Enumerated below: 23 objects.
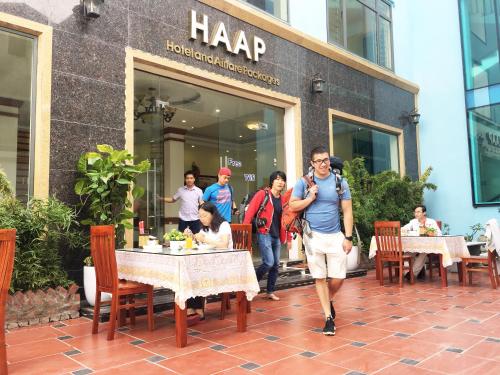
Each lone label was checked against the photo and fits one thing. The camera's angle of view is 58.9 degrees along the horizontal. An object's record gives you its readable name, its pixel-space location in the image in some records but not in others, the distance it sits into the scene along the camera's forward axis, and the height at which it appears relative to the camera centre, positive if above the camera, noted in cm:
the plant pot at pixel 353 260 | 795 -67
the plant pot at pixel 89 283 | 493 -62
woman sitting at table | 439 -7
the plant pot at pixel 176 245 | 404 -17
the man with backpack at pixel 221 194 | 628 +45
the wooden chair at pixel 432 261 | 748 -69
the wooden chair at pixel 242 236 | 518 -13
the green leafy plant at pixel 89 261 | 507 -38
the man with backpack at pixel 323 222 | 401 +1
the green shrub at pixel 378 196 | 888 +58
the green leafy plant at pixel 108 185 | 514 +50
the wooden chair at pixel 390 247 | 670 -39
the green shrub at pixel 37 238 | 448 -9
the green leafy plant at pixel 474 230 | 1065 -24
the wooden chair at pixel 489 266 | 633 -68
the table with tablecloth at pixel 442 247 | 646 -39
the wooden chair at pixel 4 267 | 294 -25
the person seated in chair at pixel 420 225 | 707 -7
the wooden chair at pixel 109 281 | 389 -48
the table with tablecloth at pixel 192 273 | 361 -41
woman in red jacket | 548 +5
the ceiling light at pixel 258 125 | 895 +201
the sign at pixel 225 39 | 694 +312
